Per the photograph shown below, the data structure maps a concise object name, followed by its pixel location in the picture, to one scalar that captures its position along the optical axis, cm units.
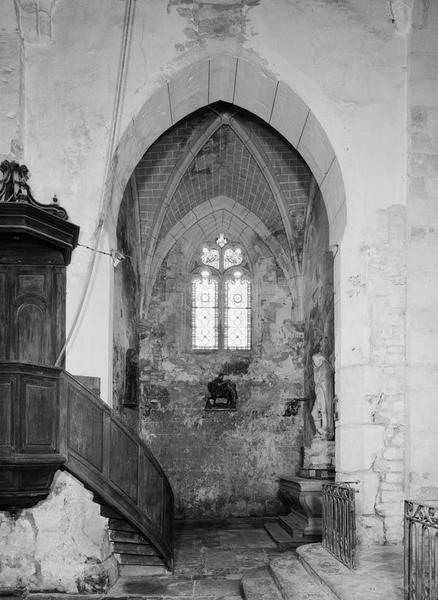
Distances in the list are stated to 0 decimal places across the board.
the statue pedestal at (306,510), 990
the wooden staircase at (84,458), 591
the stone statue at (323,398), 1080
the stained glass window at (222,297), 1410
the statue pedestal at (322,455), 1066
